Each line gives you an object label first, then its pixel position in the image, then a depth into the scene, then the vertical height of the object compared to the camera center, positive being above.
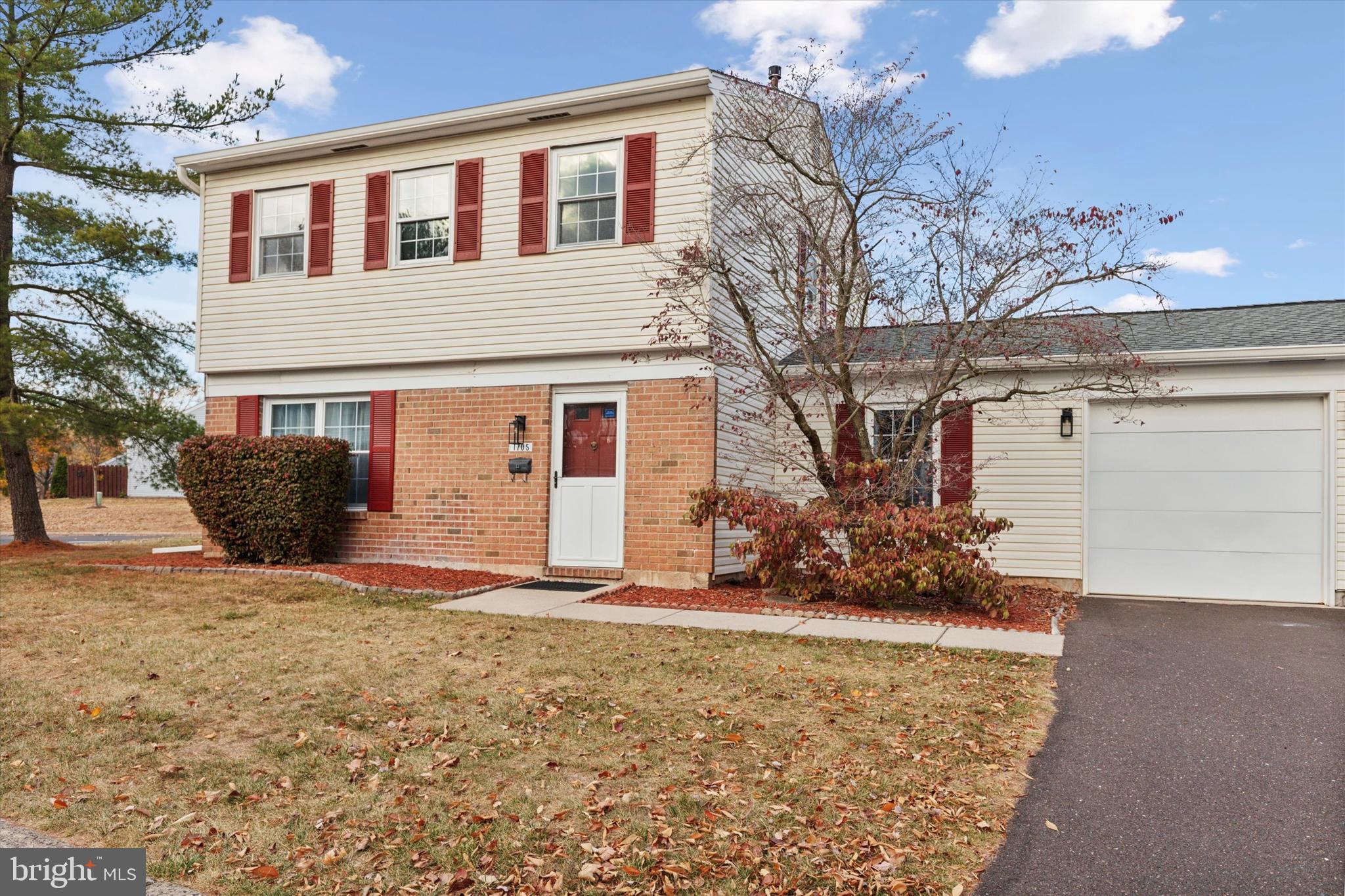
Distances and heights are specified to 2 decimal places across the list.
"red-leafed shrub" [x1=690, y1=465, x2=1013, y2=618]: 8.31 -0.72
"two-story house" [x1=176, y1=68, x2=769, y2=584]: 10.32 +1.72
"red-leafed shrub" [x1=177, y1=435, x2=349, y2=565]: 10.83 -0.41
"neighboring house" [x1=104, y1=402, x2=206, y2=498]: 36.46 -1.11
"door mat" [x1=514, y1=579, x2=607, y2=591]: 9.99 -1.34
